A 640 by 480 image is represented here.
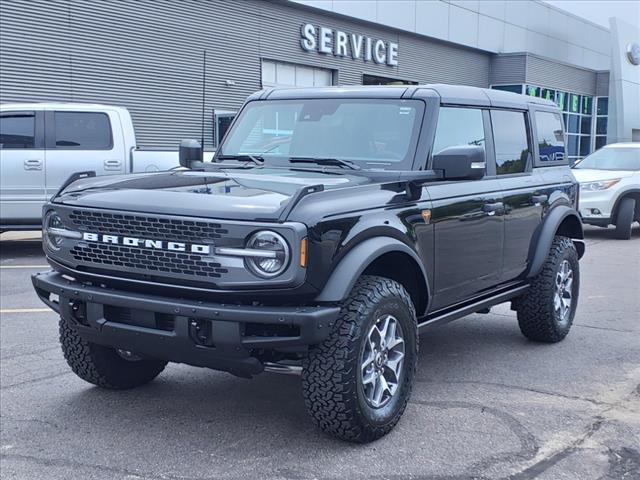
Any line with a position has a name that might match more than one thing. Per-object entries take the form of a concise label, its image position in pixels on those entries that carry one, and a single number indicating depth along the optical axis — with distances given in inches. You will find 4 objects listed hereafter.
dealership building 658.2
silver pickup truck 422.9
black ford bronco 142.2
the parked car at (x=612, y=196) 542.9
